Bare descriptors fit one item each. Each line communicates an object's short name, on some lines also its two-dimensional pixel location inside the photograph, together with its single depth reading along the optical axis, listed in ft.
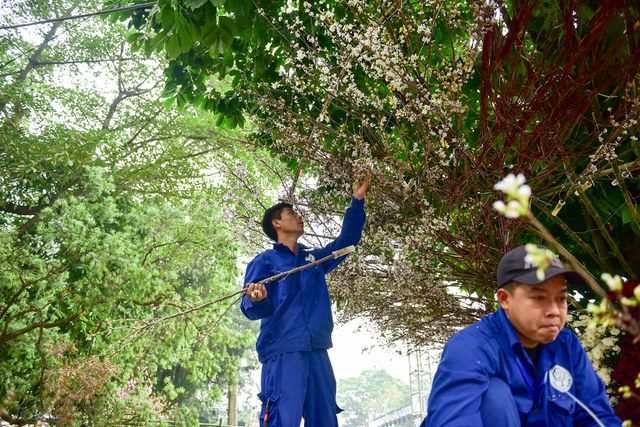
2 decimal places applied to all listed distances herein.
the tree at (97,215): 30.96
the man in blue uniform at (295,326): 11.04
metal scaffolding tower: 43.32
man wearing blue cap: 5.95
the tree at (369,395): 255.29
